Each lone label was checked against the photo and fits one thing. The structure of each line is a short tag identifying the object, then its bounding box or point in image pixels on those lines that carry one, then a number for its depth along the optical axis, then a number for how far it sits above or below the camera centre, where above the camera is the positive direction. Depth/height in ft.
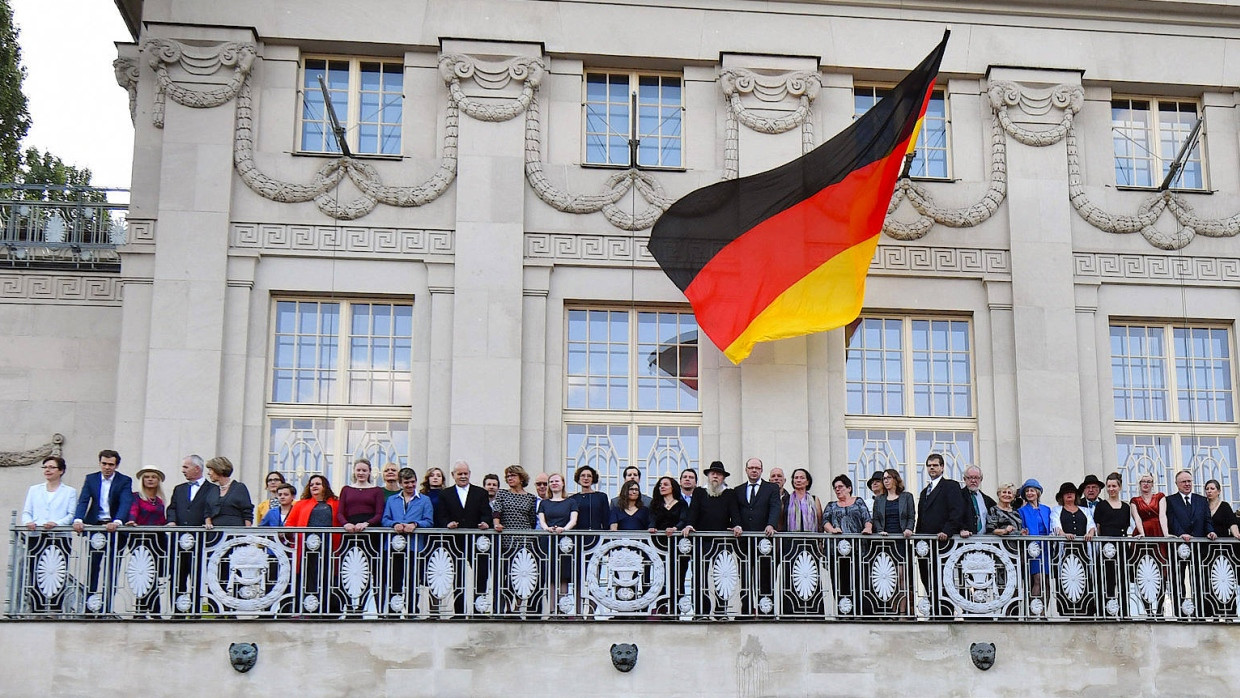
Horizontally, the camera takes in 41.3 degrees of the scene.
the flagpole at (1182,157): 65.98 +15.12
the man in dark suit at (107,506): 50.80 +0.48
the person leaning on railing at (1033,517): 53.72 +0.39
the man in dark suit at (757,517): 52.31 +0.31
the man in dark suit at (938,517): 52.65 +0.36
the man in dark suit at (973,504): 52.80 +0.80
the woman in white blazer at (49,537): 50.34 -0.50
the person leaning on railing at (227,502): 51.85 +0.64
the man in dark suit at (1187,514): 54.75 +0.54
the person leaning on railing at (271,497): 53.01 +0.88
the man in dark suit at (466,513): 51.80 +0.35
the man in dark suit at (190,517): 50.65 +0.15
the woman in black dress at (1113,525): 53.36 +0.15
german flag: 61.16 +10.52
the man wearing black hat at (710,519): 52.18 +0.23
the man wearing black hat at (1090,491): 54.70 +1.27
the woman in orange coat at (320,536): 50.60 -0.40
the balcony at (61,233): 68.80 +12.17
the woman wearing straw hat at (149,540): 50.52 -0.56
